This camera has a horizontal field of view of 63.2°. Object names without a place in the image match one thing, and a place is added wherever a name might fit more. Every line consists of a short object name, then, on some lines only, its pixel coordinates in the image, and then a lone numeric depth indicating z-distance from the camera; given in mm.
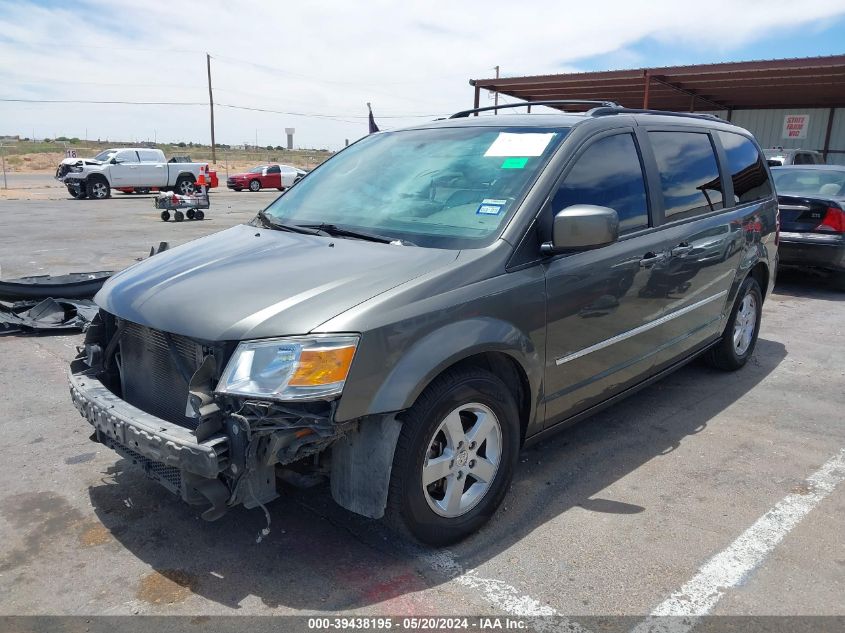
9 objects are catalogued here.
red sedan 32312
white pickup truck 24953
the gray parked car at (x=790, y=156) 15145
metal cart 16828
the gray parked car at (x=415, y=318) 2498
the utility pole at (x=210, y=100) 48812
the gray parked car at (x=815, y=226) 8281
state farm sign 22938
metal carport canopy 17172
